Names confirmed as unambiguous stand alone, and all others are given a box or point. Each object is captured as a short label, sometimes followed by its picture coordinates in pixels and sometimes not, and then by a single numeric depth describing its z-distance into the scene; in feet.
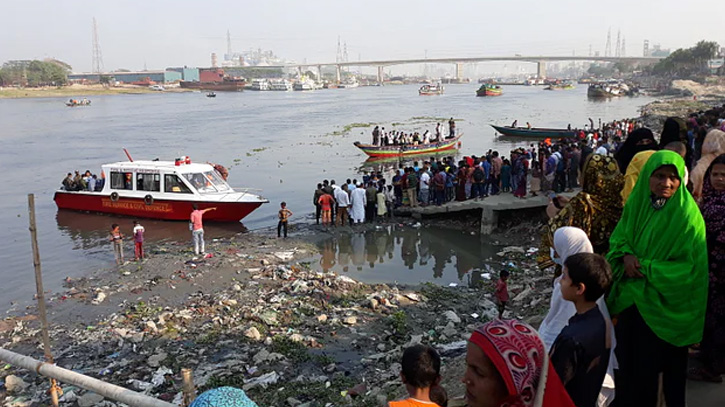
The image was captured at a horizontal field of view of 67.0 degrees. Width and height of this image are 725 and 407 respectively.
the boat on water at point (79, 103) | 281.04
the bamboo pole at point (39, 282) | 19.75
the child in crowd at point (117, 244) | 43.39
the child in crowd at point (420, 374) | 11.05
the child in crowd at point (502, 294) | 28.14
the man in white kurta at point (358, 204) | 50.08
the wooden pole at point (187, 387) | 12.64
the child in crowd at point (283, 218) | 48.77
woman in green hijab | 10.28
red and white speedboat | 54.80
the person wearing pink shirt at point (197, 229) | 42.96
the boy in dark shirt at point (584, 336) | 8.05
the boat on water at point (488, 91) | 319.88
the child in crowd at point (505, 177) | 50.54
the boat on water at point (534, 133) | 99.04
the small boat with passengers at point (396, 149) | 92.94
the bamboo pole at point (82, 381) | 11.48
